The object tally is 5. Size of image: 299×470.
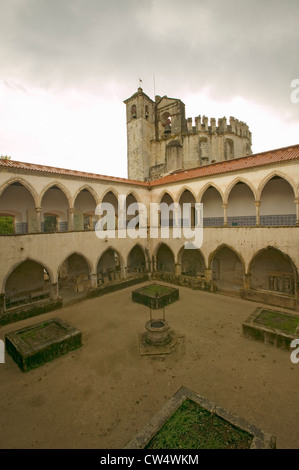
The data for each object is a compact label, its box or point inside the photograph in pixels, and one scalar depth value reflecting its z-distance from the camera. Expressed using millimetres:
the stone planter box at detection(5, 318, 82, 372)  7438
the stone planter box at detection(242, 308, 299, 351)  8022
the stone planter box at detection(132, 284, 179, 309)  12454
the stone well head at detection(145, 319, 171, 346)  8492
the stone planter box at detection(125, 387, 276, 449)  4160
